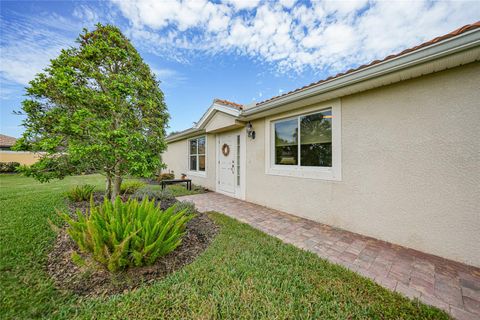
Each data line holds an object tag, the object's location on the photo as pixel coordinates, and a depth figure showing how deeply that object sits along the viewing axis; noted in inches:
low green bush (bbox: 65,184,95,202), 208.1
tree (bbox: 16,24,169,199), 146.3
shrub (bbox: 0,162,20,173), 584.4
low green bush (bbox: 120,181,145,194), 261.6
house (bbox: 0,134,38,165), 649.0
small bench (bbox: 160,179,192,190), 315.9
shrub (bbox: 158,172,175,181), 461.1
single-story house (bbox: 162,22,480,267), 104.1
